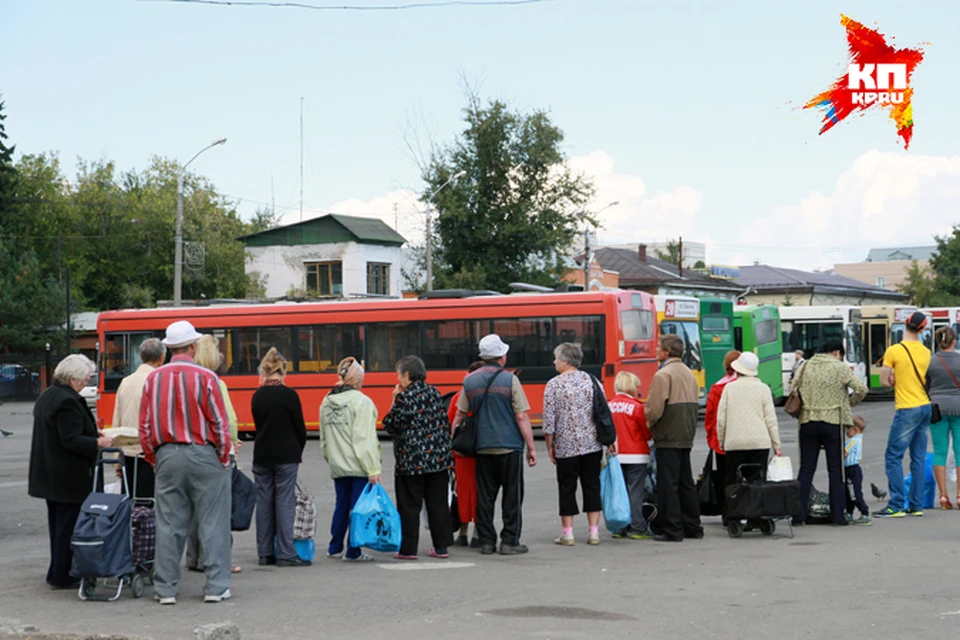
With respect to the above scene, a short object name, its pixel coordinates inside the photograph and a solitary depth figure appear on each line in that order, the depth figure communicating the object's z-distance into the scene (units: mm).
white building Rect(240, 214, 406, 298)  62969
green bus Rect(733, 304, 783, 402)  35531
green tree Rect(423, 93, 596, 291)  56250
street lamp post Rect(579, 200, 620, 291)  60022
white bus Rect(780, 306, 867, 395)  39469
